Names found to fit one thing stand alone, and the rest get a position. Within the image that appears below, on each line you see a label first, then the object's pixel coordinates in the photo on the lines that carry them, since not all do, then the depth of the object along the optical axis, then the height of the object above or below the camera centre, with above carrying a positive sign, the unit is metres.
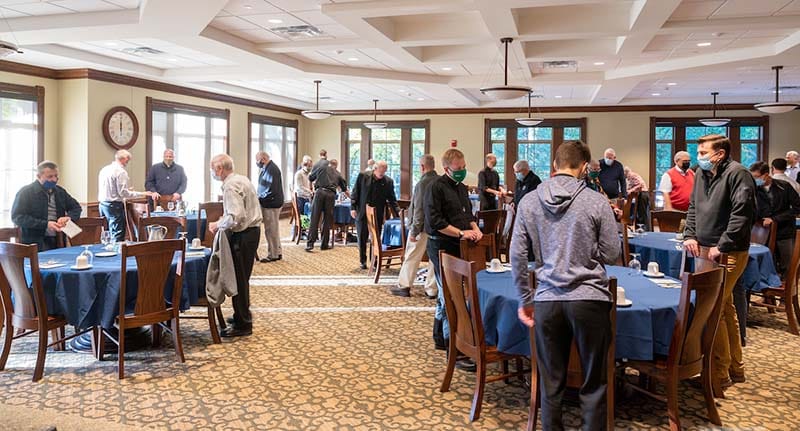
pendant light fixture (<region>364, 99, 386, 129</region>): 14.84 +1.62
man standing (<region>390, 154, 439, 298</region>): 6.00 -0.60
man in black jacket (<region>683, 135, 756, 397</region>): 3.82 -0.17
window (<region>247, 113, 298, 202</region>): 14.91 +1.24
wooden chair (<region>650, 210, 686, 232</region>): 6.62 -0.27
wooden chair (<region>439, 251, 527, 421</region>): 3.45 -0.73
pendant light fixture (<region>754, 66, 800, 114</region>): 9.57 +1.37
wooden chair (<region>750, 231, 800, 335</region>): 5.29 -0.86
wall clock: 10.20 +1.05
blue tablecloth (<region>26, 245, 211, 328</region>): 4.25 -0.71
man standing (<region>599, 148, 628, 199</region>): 10.78 +0.33
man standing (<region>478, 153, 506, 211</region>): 10.07 +0.08
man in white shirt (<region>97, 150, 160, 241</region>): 8.19 -0.05
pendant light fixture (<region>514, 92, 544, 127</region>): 12.98 +1.51
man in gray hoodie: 2.67 -0.33
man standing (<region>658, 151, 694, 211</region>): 8.41 +0.13
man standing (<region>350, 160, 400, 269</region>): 8.45 -0.05
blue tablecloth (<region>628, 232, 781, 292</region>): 5.19 -0.56
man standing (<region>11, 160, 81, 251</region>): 5.53 -0.17
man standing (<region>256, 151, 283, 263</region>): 8.69 +0.01
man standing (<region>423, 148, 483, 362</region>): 4.94 -0.16
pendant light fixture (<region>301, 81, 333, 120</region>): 11.99 +1.50
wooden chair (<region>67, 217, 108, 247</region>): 5.79 -0.38
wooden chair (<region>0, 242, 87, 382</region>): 4.06 -0.75
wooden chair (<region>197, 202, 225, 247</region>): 7.64 -0.26
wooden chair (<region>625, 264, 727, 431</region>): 3.16 -0.76
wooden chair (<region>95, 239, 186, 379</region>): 4.18 -0.67
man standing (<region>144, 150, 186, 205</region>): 10.02 +0.20
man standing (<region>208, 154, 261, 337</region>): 5.01 -0.27
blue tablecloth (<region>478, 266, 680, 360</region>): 3.21 -0.66
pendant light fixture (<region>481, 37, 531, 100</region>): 7.72 +1.27
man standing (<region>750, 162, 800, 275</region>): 5.92 -0.12
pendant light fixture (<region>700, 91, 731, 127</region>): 13.40 +1.59
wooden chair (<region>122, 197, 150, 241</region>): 7.62 -0.29
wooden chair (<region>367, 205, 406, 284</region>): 7.50 -0.69
